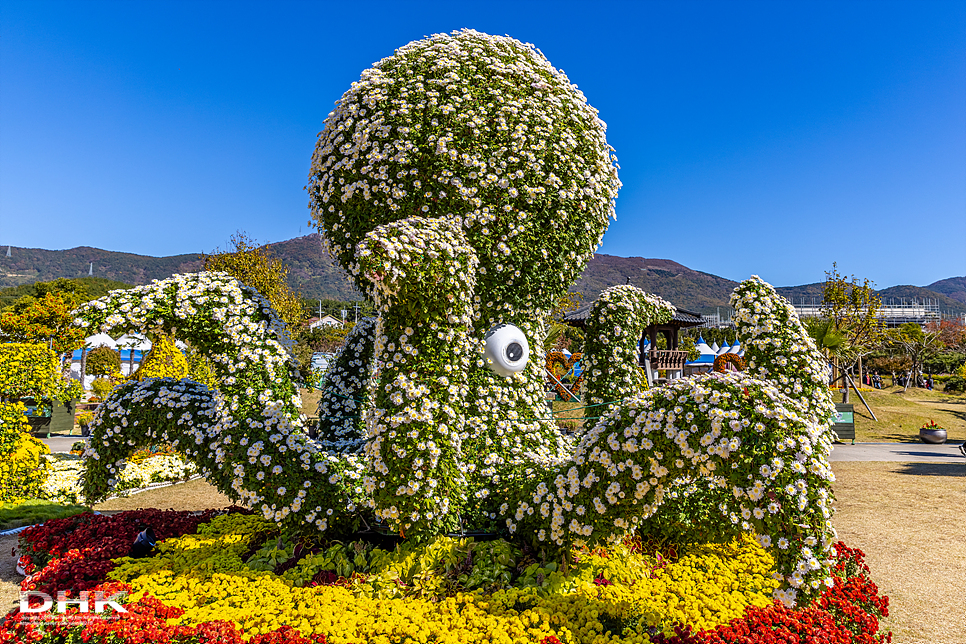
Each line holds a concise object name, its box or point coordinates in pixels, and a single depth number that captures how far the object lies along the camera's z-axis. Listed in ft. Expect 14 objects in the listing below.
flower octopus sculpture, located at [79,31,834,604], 13.04
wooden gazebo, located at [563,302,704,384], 71.61
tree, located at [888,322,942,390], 126.72
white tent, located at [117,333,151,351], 67.56
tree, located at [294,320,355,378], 117.31
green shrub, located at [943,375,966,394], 118.62
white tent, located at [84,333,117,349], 82.80
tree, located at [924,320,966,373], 149.48
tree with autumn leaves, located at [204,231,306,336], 69.56
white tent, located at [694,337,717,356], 106.11
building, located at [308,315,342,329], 205.91
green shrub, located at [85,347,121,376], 89.60
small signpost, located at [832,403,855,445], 54.08
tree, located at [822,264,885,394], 69.77
